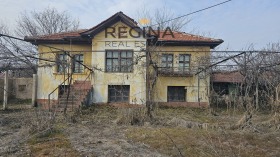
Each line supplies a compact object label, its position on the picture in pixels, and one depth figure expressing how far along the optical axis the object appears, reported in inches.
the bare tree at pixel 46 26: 810.2
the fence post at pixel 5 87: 365.0
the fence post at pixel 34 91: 431.2
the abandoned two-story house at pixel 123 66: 414.2
